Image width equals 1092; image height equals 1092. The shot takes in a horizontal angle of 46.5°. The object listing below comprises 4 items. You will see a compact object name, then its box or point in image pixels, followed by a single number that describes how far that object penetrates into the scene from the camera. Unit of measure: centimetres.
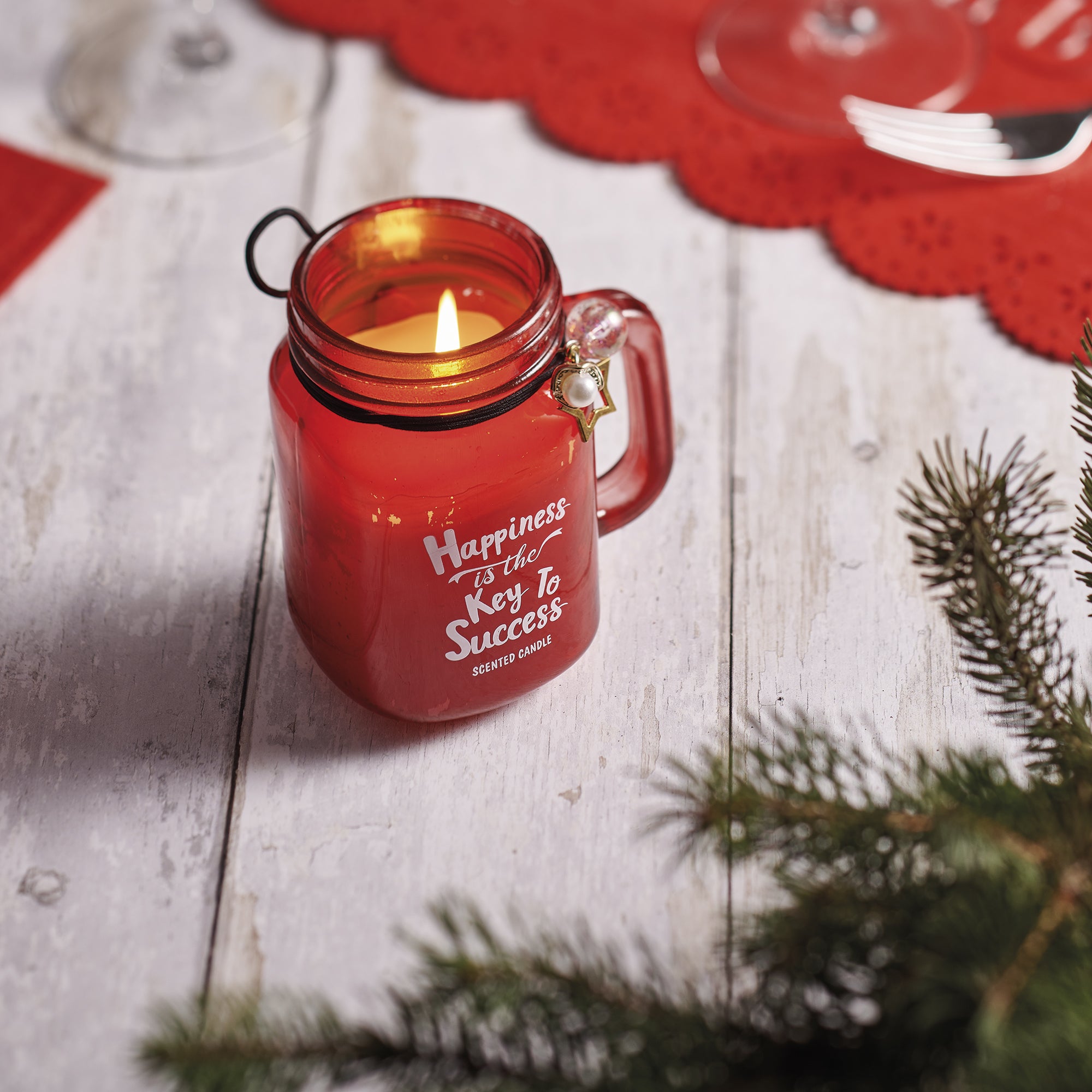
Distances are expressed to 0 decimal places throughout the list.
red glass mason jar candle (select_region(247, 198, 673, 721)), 47
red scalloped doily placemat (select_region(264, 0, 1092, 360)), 77
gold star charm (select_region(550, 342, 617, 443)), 48
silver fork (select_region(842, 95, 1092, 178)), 81
